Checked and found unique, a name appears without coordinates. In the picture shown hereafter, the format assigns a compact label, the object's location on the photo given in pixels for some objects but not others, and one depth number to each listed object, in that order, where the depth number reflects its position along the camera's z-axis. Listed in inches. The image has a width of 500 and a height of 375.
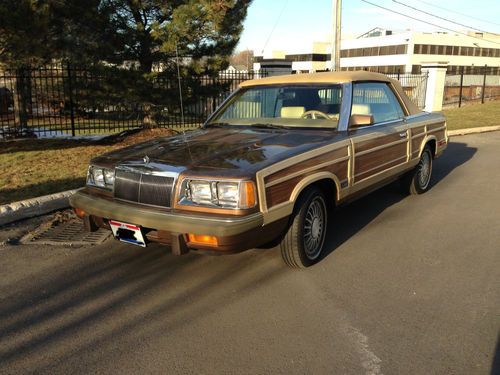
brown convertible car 128.0
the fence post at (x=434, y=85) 786.2
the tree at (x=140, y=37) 378.0
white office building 3095.5
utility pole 605.0
